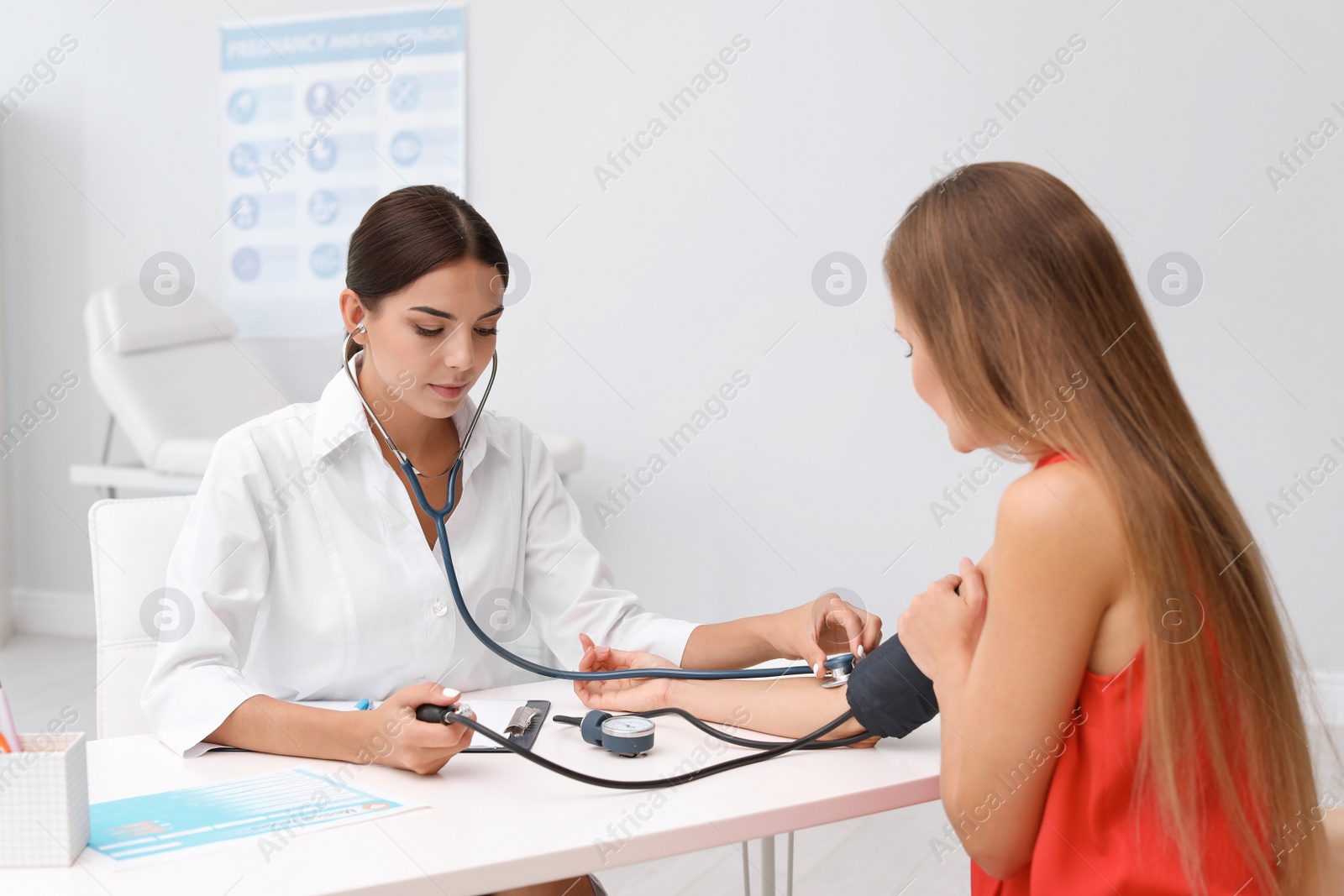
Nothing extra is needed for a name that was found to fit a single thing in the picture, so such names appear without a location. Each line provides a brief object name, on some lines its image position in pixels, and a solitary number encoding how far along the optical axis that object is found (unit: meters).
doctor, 1.19
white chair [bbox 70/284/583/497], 2.94
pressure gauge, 0.97
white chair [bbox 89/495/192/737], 1.30
